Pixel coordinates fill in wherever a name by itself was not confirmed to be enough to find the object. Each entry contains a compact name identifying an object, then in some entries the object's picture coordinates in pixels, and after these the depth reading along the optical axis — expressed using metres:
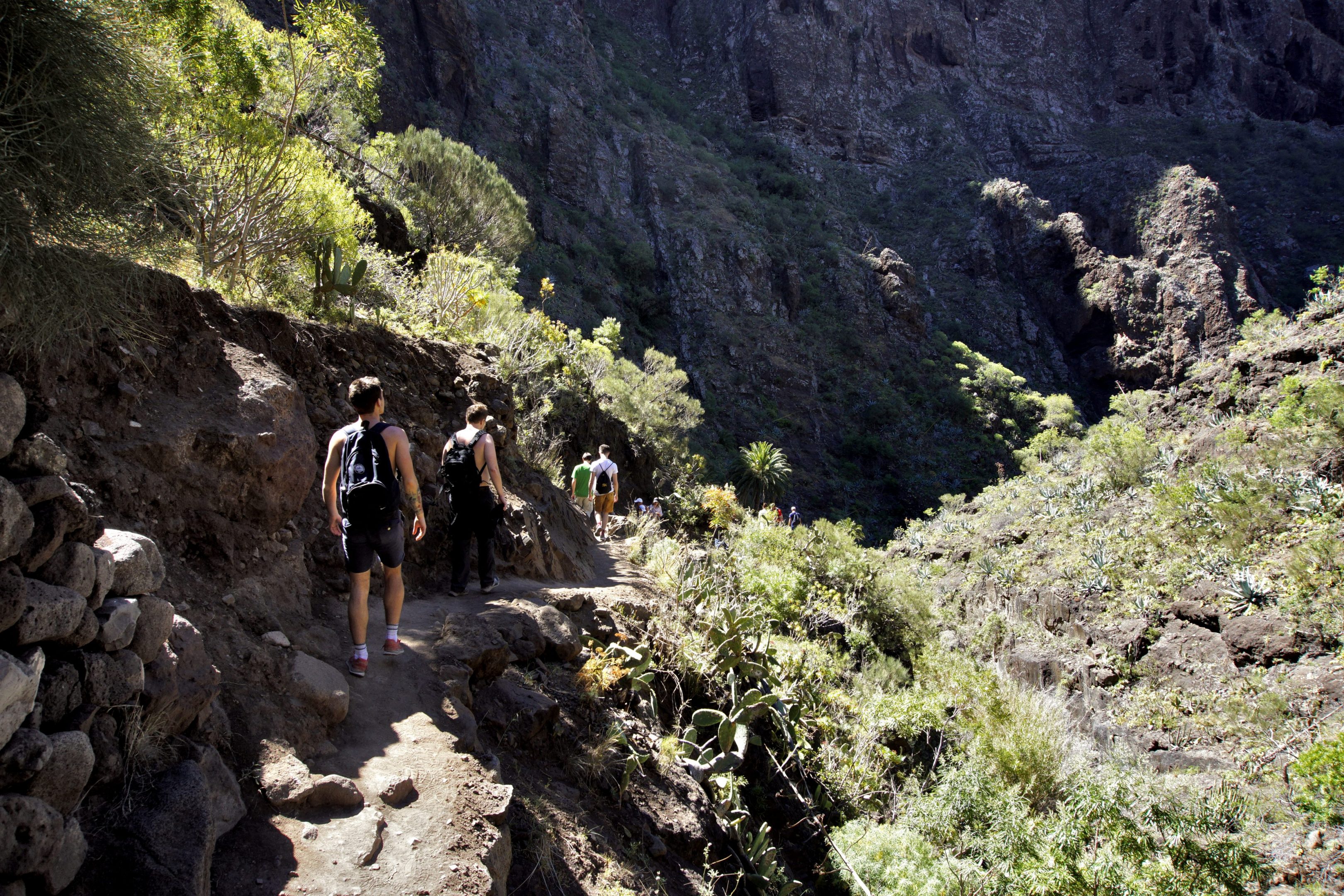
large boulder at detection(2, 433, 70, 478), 2.09
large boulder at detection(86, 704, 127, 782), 2.03
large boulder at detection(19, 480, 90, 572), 2.00
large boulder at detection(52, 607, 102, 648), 2.06
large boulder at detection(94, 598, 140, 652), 2.16
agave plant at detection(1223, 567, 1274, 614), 8.71
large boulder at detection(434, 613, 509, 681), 3.85
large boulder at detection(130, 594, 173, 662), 2.32
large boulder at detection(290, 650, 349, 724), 2.98
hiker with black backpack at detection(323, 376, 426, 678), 3.49
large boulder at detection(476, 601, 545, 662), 4.37
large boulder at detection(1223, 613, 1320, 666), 7.86
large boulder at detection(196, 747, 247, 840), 2.25
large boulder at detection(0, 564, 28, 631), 1.83
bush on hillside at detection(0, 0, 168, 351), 2.46
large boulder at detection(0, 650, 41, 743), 1.70
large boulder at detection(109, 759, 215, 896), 1.90
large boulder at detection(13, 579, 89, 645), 1.90
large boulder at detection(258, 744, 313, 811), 2.45
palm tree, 32.34
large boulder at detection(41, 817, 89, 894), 1.73
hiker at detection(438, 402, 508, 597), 4.94
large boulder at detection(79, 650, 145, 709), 2.06
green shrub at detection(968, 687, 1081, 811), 5.71
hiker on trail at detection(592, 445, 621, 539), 10.48
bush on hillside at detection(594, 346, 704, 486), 22.73
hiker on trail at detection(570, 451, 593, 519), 10.48
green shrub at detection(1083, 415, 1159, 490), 14.16
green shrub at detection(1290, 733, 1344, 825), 4.86
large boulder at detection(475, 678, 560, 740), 3.68
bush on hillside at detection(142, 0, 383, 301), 5.87
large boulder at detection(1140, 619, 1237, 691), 8.38
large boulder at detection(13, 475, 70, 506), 2.05
